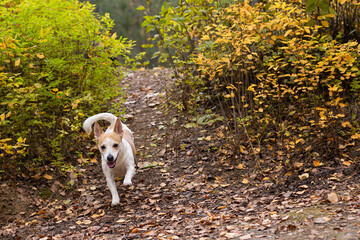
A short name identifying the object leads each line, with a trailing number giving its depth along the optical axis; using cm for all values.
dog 1027
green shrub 1070
